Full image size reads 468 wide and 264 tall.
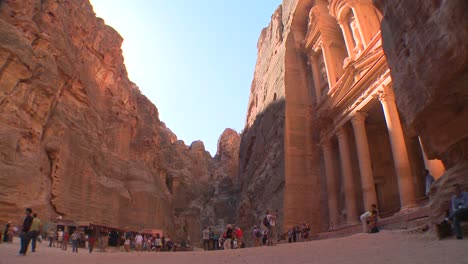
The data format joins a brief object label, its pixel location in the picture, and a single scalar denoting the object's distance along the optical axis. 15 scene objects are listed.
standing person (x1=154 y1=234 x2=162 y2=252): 21.61
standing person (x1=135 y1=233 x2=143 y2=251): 18.42
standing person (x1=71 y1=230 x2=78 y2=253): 14.35
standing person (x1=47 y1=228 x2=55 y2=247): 15.88
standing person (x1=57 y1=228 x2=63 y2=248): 16.61
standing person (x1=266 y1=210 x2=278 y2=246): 14.99
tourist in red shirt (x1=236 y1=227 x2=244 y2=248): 16.98
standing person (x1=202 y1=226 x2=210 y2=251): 19.11
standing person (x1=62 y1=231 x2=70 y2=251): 15.04
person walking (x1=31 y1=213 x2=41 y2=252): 10.02
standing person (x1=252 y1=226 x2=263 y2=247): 16.34
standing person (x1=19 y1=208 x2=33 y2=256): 9.60
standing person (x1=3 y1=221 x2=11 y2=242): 13.83
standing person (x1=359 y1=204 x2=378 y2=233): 13.34
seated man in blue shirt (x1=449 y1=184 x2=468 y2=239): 6.13
